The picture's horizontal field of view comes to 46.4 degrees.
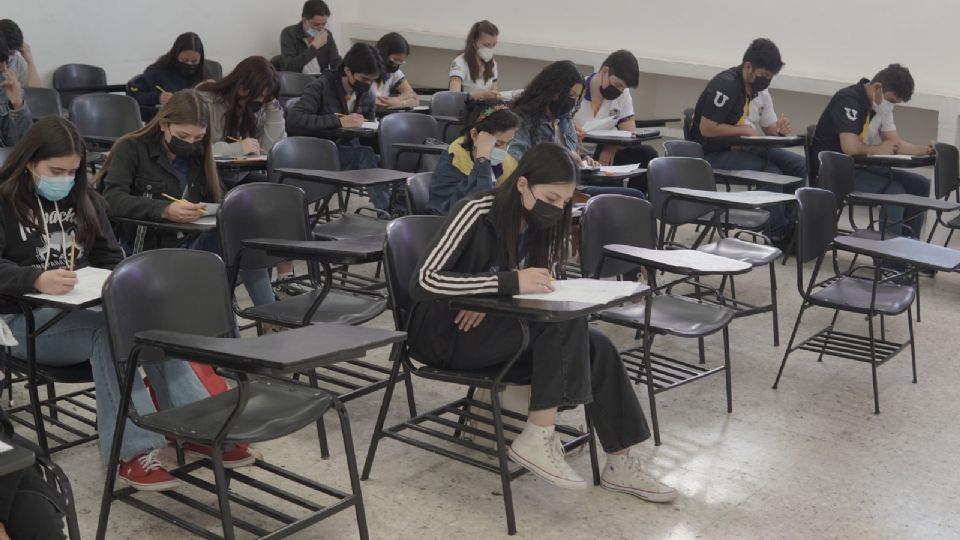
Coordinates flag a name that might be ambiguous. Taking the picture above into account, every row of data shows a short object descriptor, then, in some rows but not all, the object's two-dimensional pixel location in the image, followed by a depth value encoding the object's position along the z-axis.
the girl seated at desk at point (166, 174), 3.85
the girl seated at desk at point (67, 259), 2.90
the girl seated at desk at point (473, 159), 4.35
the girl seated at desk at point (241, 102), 4.97
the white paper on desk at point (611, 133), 6.11
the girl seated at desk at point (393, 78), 7.19
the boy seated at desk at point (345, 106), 5.91
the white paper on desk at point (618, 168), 5.26
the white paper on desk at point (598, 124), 6.37
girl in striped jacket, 3.04
